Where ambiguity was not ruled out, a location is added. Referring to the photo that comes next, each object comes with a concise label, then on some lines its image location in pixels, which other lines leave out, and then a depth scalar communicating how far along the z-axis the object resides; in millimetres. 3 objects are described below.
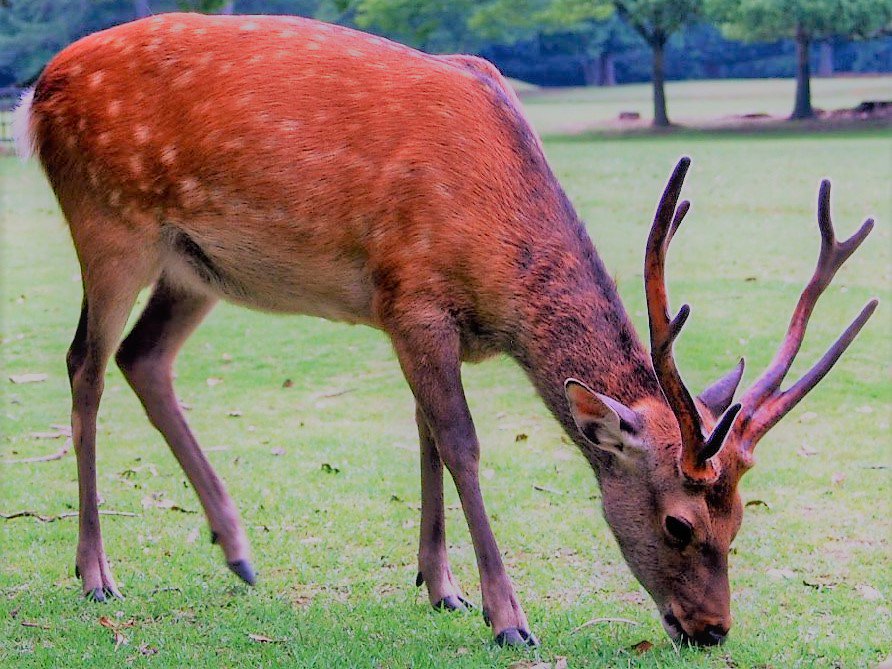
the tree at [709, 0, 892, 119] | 54094
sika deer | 7168
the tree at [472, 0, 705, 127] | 58344
